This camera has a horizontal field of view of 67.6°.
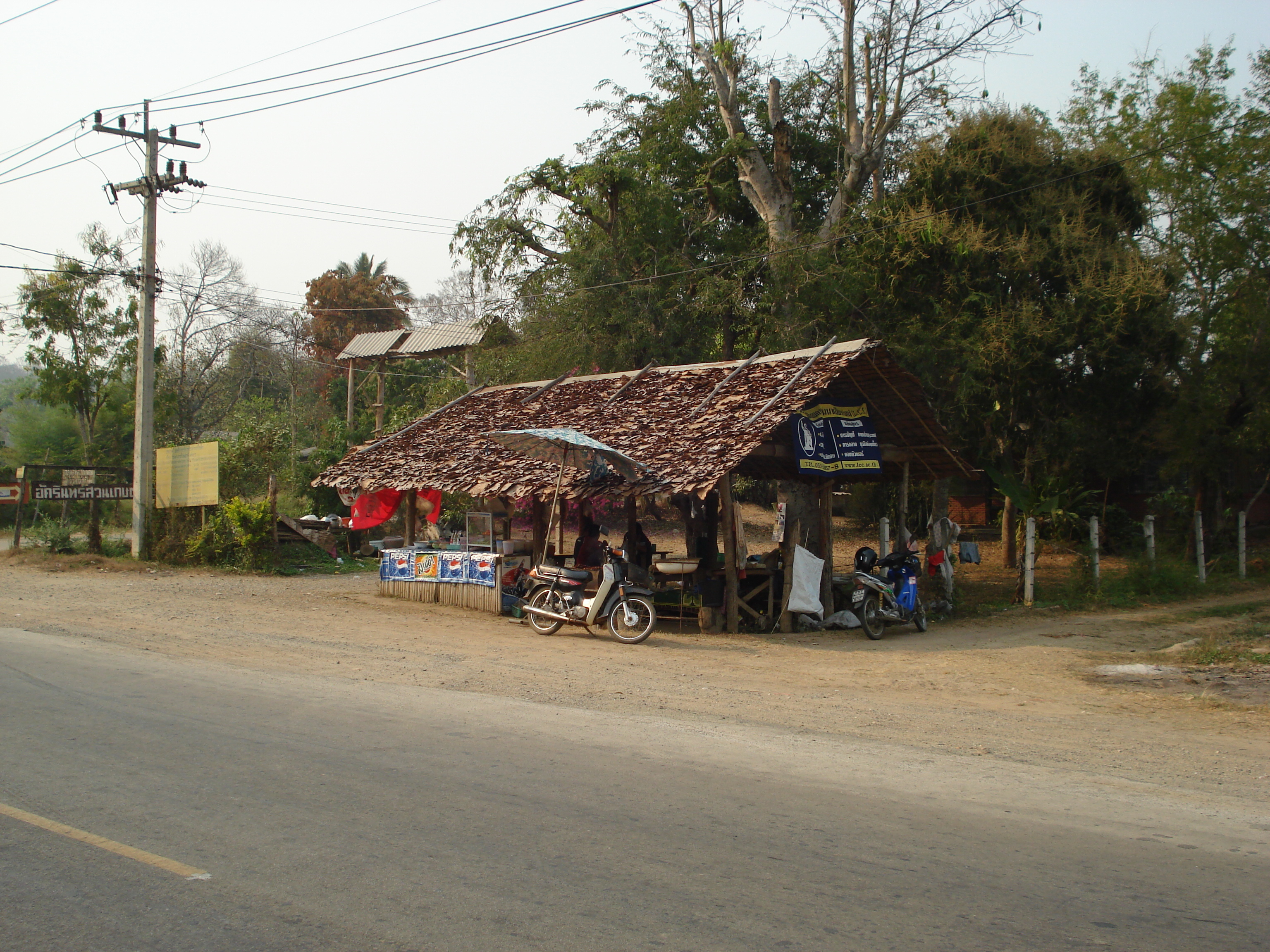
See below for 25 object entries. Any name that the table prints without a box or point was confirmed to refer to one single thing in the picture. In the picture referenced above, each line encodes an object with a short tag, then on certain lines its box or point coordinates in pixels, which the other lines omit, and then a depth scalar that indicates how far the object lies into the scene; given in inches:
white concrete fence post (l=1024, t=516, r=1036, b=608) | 658.8
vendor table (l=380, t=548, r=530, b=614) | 634.2
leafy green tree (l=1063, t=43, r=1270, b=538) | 859.4
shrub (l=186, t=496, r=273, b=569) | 856.9
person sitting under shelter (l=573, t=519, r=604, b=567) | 645.5
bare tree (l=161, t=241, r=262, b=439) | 1620.3
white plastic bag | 570.9
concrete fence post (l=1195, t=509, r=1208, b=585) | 738.2
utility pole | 893.8
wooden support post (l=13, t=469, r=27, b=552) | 895.1
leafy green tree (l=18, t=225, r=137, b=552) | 1235.9
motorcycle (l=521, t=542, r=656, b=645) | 522.9
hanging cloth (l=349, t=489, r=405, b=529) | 725.3
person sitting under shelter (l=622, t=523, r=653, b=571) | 663.1
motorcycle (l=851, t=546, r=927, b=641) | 569.6
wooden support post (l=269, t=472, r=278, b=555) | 836.0
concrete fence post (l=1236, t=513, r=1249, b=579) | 788.0
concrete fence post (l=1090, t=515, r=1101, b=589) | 671.1
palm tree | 2298.2
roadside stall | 544.4
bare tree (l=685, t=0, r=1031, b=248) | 1039.0
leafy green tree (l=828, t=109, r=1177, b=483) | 756.0
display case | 674.8
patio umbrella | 510.9
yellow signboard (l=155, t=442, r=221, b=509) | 862.5
